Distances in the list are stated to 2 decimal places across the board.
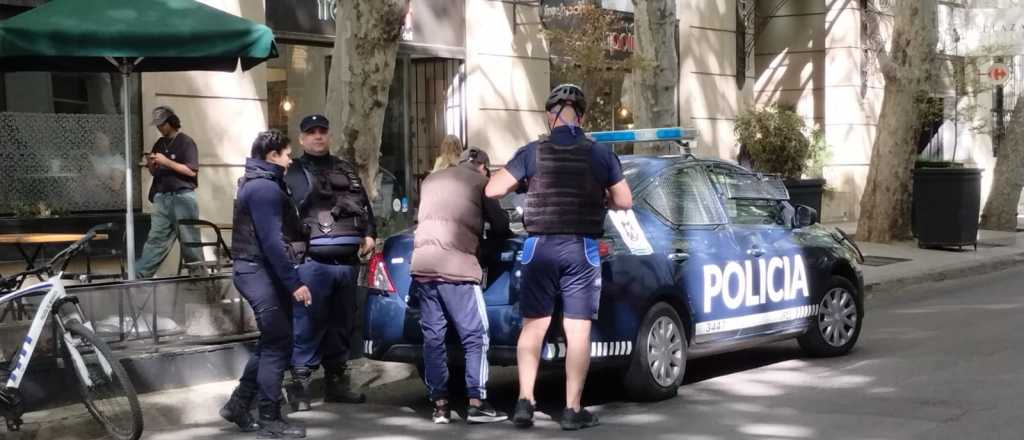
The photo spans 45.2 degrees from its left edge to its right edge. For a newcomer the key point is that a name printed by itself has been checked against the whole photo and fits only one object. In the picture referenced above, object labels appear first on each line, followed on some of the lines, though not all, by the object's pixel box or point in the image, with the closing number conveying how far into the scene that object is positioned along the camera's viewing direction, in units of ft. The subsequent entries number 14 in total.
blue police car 24.88
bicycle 22.93
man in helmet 23.34
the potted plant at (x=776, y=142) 66.90
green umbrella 28.81
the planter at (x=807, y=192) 60.18
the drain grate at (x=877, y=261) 56.29
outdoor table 32.01
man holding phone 36.06
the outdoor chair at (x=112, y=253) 32.04
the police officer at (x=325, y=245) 25.94
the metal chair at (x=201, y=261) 34.60
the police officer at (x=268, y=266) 22.98
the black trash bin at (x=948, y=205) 61.16
